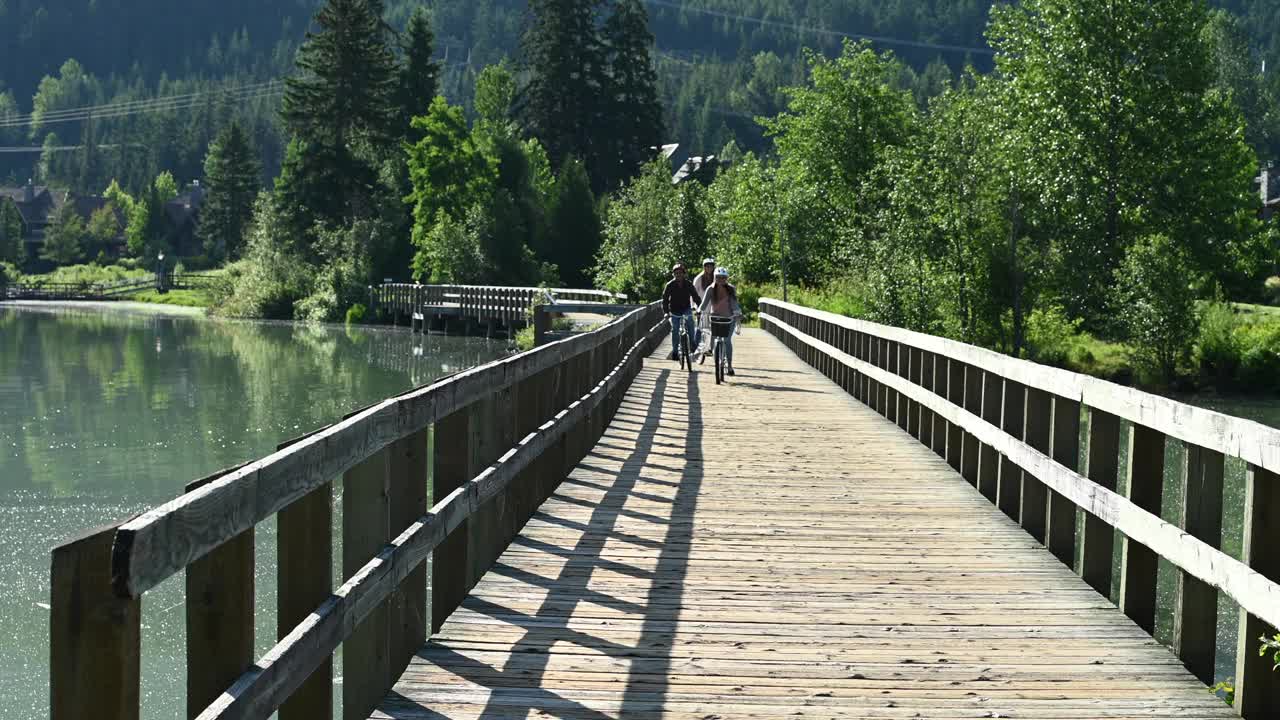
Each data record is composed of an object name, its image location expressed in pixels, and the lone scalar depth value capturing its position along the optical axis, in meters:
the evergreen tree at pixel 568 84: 98.06
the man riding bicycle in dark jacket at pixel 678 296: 24.45
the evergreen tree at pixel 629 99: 99.00
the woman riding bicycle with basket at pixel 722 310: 21.67
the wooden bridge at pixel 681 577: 3.64
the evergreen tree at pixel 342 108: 86.19
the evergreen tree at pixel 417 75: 90.56
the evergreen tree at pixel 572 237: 81.00
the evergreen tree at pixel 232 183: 129.50
